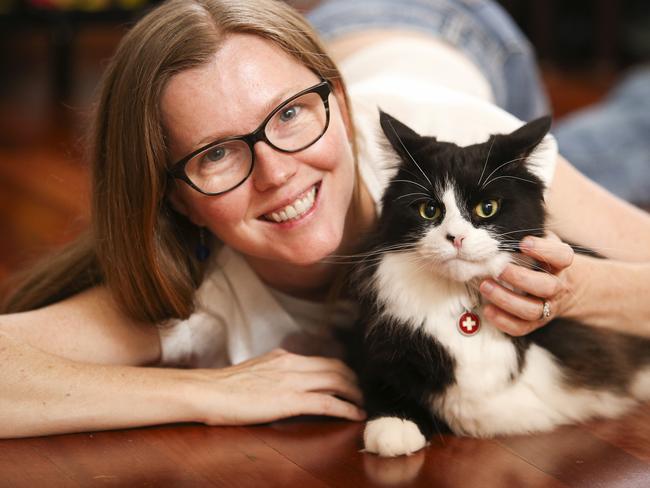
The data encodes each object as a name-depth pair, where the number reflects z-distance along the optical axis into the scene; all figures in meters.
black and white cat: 1.30
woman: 1.44
